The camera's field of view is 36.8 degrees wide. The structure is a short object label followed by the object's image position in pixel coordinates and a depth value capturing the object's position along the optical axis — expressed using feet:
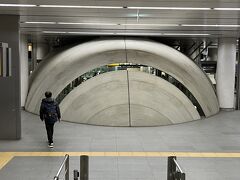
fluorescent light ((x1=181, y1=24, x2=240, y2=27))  46.40
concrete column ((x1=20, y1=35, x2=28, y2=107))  63.67
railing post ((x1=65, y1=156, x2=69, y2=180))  21.65
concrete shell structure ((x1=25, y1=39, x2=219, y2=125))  55.52
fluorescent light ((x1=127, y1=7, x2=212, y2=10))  33.81
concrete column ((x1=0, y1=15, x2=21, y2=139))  38.70
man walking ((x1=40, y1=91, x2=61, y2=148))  36.19
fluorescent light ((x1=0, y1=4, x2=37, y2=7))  33.35
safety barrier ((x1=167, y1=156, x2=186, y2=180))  20.32
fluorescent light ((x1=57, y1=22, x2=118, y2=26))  46.37
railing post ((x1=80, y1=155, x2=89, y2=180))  21.89
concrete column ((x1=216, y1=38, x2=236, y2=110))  63.98
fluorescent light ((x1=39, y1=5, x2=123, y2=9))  33.53
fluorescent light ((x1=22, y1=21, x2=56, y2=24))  45.68
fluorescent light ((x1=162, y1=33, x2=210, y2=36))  60.49
